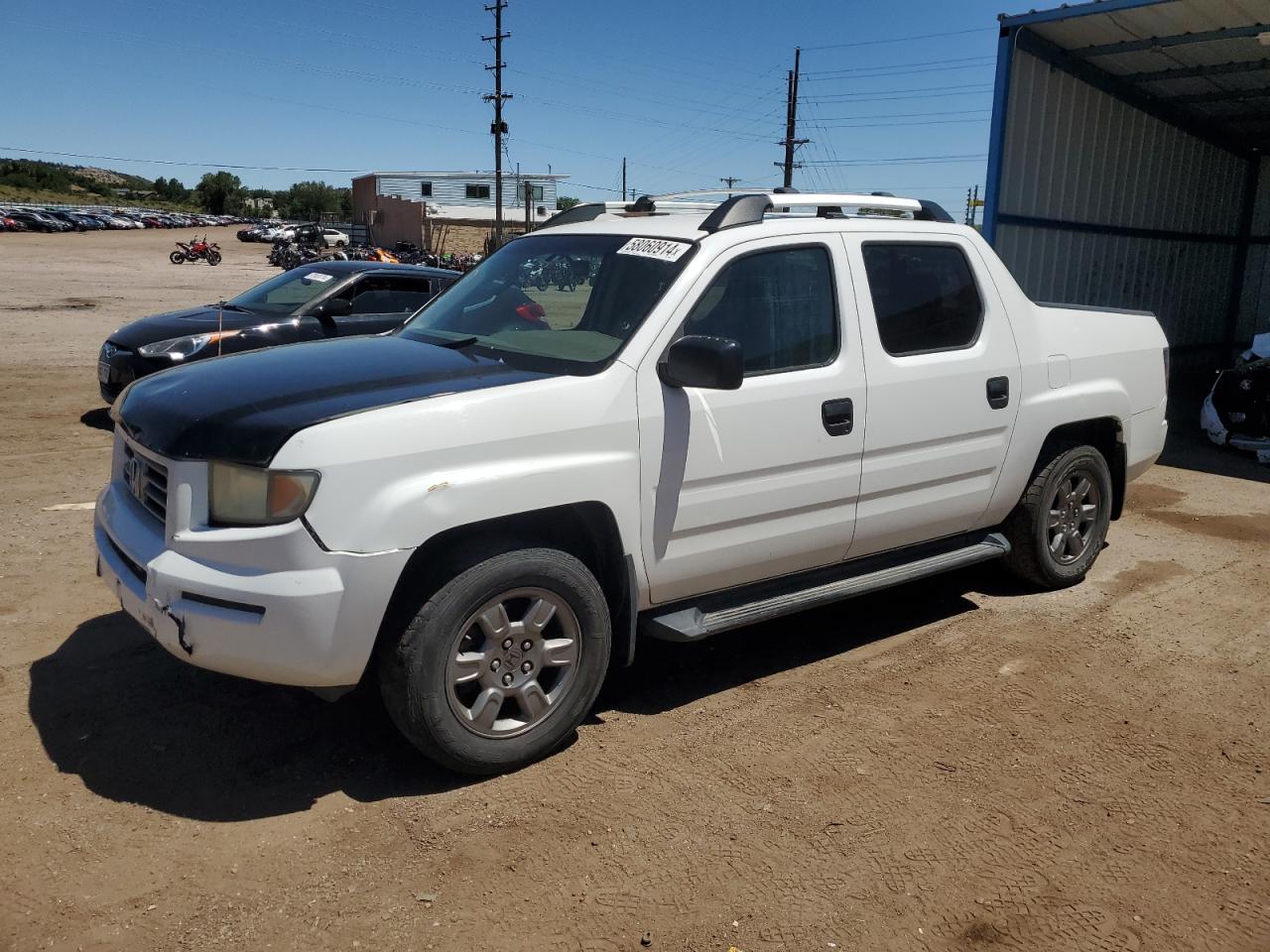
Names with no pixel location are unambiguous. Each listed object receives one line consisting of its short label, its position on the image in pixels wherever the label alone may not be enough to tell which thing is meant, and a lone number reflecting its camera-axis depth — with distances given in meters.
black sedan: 8.73
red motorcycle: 43.38
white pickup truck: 3.13
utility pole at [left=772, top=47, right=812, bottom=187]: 47.12
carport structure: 11.14
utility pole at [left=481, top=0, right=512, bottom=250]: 48.44
